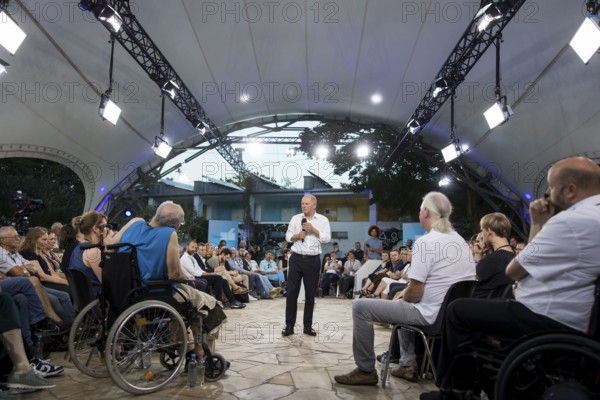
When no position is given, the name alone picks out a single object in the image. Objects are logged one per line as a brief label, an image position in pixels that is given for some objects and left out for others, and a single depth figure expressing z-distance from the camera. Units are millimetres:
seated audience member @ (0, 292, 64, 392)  2178
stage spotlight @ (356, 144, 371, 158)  11698
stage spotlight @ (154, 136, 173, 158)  8379
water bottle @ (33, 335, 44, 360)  2760
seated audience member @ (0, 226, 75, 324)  2930
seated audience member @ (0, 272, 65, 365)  2455
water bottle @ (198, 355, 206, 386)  2426
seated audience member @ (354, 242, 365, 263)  10611
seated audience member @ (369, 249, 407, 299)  5504
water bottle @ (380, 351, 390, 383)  2516
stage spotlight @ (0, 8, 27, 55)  4191
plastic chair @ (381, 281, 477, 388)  2245
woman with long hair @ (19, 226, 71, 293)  3531
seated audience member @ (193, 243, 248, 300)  7030
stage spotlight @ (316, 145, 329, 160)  13173
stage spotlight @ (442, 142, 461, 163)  8148
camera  5469
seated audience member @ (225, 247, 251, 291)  7969
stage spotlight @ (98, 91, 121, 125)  6438
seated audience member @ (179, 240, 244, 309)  6148
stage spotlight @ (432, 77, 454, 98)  6816
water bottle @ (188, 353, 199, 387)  2414
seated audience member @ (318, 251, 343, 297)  9945
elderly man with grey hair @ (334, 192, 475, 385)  2354
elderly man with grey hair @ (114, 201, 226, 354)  2453
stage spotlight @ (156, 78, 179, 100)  7116
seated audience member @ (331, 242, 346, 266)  10989
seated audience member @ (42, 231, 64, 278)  3932
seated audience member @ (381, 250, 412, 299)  4538
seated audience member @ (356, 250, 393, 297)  6715
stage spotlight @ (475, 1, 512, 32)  4889
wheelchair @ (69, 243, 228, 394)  2281
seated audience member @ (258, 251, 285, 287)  10062
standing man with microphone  4039
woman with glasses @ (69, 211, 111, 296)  2980
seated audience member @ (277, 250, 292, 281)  10751
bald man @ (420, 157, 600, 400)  1480
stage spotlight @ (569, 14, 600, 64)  4168
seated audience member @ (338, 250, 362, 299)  9641
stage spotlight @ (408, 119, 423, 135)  8691
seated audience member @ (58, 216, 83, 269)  3418
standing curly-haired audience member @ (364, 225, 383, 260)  9430
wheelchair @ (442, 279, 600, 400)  1384
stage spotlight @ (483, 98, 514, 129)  6168
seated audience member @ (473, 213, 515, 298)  2324
